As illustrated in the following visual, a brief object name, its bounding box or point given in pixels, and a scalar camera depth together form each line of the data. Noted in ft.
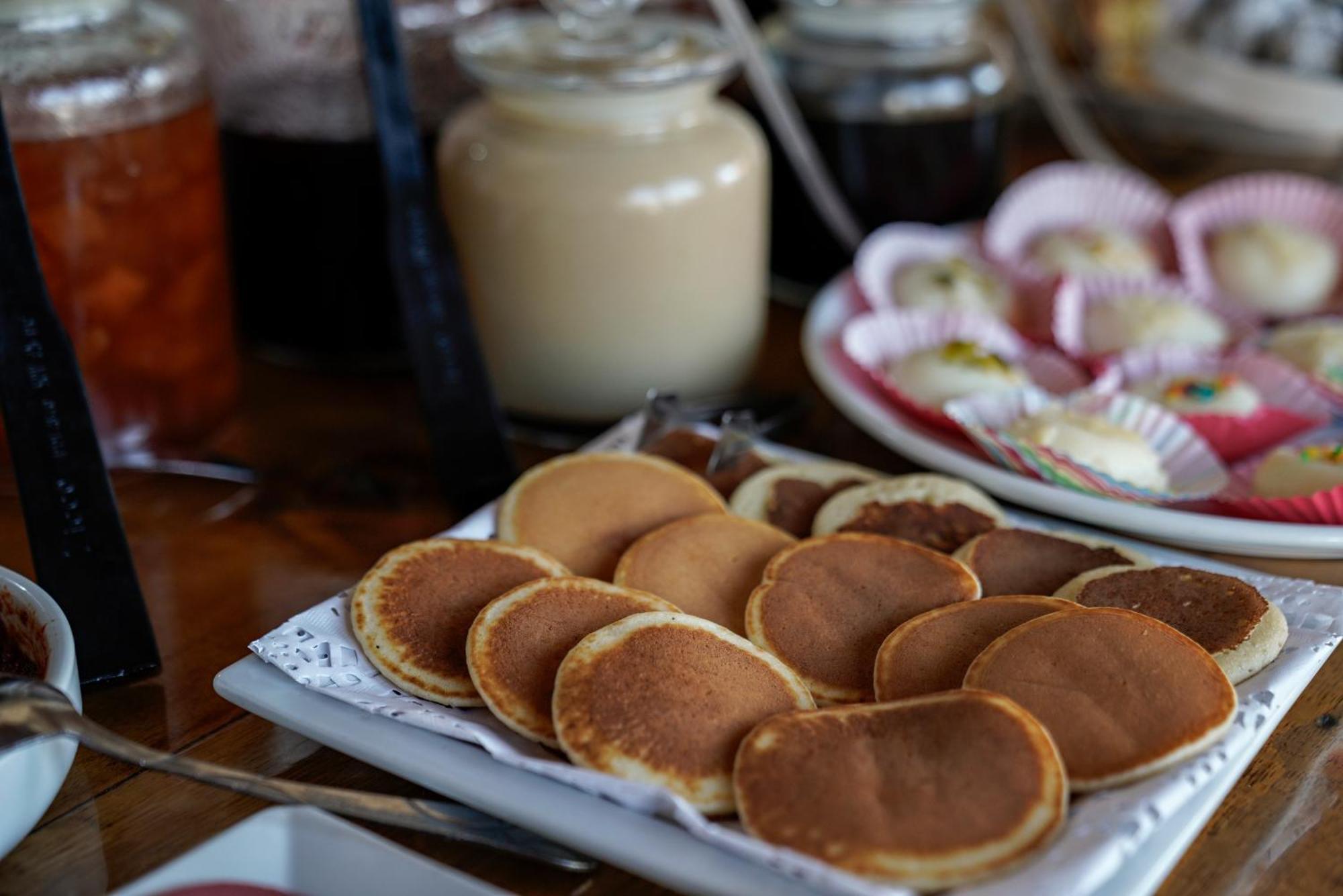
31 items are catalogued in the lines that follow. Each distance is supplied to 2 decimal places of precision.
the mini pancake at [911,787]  1.66
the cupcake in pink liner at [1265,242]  3.94
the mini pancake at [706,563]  2.30
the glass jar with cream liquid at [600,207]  3.08
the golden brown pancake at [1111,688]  1.82
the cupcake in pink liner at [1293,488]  2.70
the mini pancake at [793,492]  2.65
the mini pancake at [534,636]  1.96
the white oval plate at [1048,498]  2.65
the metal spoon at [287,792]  1.74
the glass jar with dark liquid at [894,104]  3.97
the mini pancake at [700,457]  2.81
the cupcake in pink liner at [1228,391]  3.14
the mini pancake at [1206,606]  2.10
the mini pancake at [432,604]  2.07
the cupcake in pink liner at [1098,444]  2.83
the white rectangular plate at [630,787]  1.67
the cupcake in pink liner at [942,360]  3.26
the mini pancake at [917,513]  2.55
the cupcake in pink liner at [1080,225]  3.99
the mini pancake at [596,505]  2.49
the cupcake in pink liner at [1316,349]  3.35
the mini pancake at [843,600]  2.11
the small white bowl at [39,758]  1.69
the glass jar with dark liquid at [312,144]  3.41
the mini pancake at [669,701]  1.83
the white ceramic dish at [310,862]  1.62
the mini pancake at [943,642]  2.00
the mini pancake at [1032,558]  2.35
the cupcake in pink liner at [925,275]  3.76
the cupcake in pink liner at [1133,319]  3.62
